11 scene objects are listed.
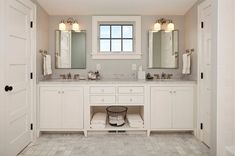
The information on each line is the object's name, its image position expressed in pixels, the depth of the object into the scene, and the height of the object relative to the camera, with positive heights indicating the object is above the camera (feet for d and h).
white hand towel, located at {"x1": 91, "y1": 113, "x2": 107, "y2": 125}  8.10 -2.37
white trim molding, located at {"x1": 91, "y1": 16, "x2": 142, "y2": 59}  9.11 +2.33
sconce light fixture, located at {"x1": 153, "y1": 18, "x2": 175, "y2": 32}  9.09 +3.07
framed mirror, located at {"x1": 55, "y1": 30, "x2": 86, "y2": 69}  9.20 +1.55
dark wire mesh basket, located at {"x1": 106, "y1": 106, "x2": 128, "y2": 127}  8.25 -2.28
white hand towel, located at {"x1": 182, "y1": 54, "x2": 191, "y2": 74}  8.40 +0.70
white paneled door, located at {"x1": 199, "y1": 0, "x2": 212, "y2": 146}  7.18 +0.33
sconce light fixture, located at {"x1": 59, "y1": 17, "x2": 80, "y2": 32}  9.02 +3.08
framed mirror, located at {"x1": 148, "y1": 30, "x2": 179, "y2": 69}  9.23 +1.58
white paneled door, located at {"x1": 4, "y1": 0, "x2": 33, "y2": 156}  5.80 +0.00
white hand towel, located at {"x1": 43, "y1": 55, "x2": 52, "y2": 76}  8.25 +0.57
